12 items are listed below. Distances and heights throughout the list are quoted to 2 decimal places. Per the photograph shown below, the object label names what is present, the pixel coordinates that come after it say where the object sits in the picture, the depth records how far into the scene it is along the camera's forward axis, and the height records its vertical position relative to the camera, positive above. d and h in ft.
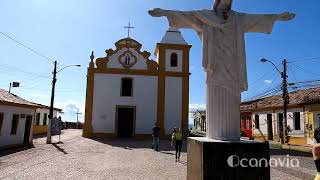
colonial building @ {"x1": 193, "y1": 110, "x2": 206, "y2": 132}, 116.89 -4.44
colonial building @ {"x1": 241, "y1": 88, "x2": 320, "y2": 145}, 49.35 -0.32
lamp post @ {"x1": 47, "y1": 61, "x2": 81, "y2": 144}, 44.47 +2.26
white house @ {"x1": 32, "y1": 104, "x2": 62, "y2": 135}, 68.91 -4.08
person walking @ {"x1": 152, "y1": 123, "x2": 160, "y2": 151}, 36.78 -3.82
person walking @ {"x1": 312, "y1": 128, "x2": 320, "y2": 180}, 9.93 -1.60
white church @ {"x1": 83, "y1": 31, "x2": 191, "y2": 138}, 55.02 +4.49
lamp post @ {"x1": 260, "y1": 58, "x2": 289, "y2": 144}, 47.94 +5.64
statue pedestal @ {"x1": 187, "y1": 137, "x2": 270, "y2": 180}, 7.52 -1.62
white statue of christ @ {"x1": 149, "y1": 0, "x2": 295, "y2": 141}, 8.55 +2.37
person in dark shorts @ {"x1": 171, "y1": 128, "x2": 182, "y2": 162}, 28.25 -3.73
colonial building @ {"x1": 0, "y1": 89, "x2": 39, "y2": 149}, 36.32 -2.04
